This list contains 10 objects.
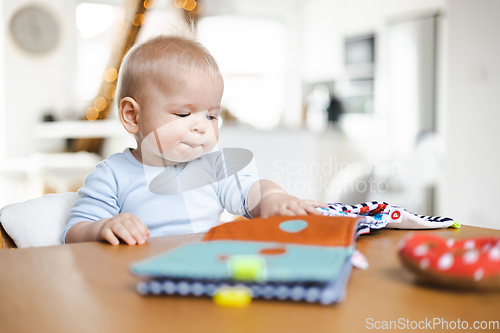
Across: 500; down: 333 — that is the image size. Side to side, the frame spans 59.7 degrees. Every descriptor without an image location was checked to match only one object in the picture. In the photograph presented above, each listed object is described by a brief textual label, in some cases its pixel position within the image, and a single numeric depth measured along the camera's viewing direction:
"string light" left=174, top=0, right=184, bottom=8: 2.98
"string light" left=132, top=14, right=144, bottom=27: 3.94
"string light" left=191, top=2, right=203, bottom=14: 3.02
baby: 0.91
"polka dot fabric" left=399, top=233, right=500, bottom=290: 0.38
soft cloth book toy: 0.37
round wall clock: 6.05
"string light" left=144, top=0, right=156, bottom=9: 3.83
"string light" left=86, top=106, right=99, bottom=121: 5.17
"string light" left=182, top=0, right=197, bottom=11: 2.97
